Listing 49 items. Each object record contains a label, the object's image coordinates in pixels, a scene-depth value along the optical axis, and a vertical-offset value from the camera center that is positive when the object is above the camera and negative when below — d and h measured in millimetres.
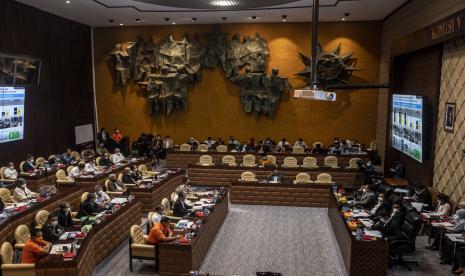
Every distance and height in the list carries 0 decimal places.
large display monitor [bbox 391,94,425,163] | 11086 -660
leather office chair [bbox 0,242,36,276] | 6625 -2941
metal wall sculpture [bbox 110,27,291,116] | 19000 +1703
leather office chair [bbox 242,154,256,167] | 15570 -2371
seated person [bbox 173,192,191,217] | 9523 -2655
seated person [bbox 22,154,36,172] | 13180 -2318
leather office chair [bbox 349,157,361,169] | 15163 -2331
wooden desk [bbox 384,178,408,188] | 12438 -2593
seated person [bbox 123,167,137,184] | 12375 -2512
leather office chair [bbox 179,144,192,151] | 17912 -2174
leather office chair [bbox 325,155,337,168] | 15478 -2344
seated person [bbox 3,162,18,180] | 12312 -2401
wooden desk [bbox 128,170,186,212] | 11430 -2849
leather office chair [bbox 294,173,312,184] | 12797 -2515
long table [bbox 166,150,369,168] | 15738 -2352
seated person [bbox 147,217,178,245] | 7625 -2652
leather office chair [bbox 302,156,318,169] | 15219 -2363
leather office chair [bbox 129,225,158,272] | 7772 -3034
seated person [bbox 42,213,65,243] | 7621 -2628
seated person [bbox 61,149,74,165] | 14545 -2277
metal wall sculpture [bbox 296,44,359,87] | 18219 +1685
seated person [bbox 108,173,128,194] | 11398 -2570
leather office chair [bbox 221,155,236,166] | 15508 -2363
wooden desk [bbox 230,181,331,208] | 12289 -2941
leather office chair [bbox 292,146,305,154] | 17094 -2105
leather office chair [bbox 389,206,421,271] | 7895 -2824
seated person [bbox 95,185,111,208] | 9721 -2541
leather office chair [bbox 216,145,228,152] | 17158 -2114
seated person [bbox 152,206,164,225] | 8492 -2586
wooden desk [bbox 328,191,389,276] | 7332 -2951
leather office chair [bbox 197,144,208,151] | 17778 -2143
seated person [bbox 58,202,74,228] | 8438 -2555
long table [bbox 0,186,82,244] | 8109 -2696
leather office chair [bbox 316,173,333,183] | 12891 -2518
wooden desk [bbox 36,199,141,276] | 6570 -2903
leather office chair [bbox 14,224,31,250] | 7727 -2826
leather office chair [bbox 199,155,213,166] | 15680 -2385
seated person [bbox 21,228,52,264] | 6785 -2712
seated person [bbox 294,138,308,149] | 17938 -1932
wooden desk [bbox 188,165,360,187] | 13641 -2626
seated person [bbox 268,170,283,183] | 12632 -2490
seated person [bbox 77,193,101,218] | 9219 -2605
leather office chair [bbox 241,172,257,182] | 13094 -2539
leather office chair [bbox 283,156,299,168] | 15188 -2364
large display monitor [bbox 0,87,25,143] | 13352 -563
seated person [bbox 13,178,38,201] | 10125 -2508
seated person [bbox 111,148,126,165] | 14810 -2274
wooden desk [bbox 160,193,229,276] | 7316 -3020
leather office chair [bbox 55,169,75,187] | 12109 -2585
